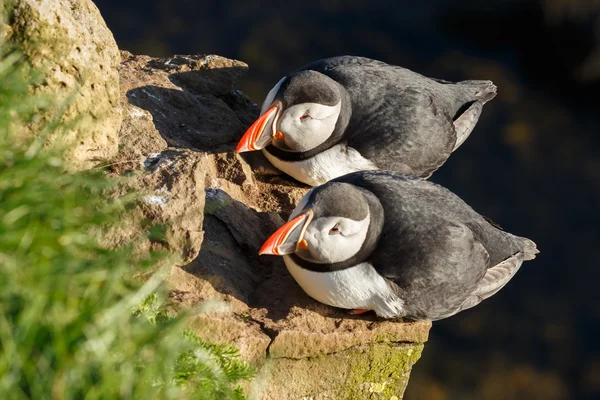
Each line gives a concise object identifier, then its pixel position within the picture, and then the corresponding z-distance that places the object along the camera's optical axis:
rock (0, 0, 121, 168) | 9.17
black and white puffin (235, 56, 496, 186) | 12.06
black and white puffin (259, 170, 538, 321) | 10.01
